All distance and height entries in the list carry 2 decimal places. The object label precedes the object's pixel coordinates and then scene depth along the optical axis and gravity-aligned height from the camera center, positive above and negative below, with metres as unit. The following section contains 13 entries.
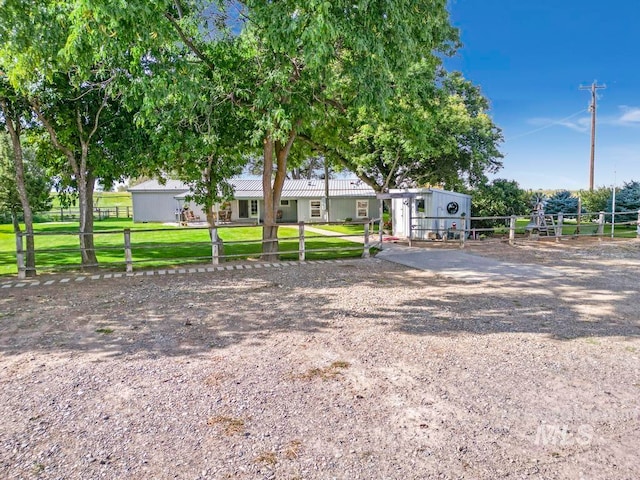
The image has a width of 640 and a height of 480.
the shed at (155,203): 27.88 +1.06
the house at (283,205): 27.55 +0.88
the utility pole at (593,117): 24.09 +5.71
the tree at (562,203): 20.89 +0.60
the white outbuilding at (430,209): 15.97 +0.29
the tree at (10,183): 20.96 +1.92
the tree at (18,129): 8.22 +1.91
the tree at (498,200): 18.80 +0.73
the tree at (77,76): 5.41 +2.39
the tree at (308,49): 5.93 +2.78
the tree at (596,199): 22.67 +0.89
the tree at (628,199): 20.72 +0.77
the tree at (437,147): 15.80 +2.78
